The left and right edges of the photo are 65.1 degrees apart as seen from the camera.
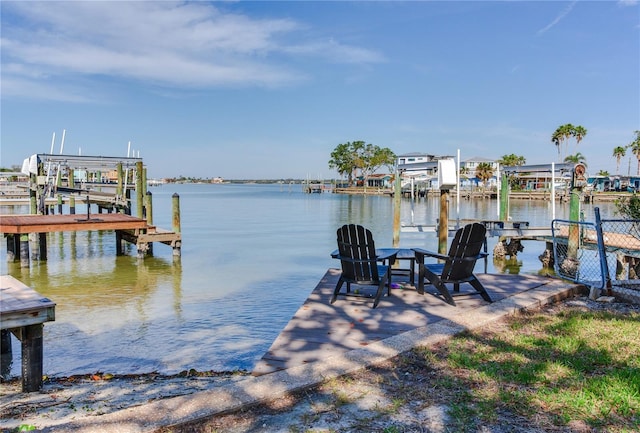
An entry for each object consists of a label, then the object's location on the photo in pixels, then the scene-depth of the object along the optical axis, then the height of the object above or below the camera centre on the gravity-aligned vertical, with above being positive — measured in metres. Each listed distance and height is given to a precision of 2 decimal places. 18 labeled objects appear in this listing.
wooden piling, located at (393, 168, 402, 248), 12.59 -0.44
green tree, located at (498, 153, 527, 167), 79.50 +5.88
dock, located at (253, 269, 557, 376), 4.59 -1.38
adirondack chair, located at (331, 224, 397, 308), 6.26 -0.78
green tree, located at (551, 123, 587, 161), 75.62 +9.58
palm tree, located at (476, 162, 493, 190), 76.06 +3.89
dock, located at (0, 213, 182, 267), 13.52 -0.78
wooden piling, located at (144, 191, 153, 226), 17.56 -0.19
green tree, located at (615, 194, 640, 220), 14.56 -0.41
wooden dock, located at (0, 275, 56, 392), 4.54 -1.13
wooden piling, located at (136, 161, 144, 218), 18.36 +0.37
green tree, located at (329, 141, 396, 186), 117.12 +9.31
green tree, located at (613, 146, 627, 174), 86.35 +7.50
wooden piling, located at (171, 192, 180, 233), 16.19 -0.48
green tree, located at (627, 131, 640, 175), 74.81 +7.20
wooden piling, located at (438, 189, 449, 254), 10.56 -0.46
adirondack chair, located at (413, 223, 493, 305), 6.26 -0.82
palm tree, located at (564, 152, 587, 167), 78.59 +6.09
